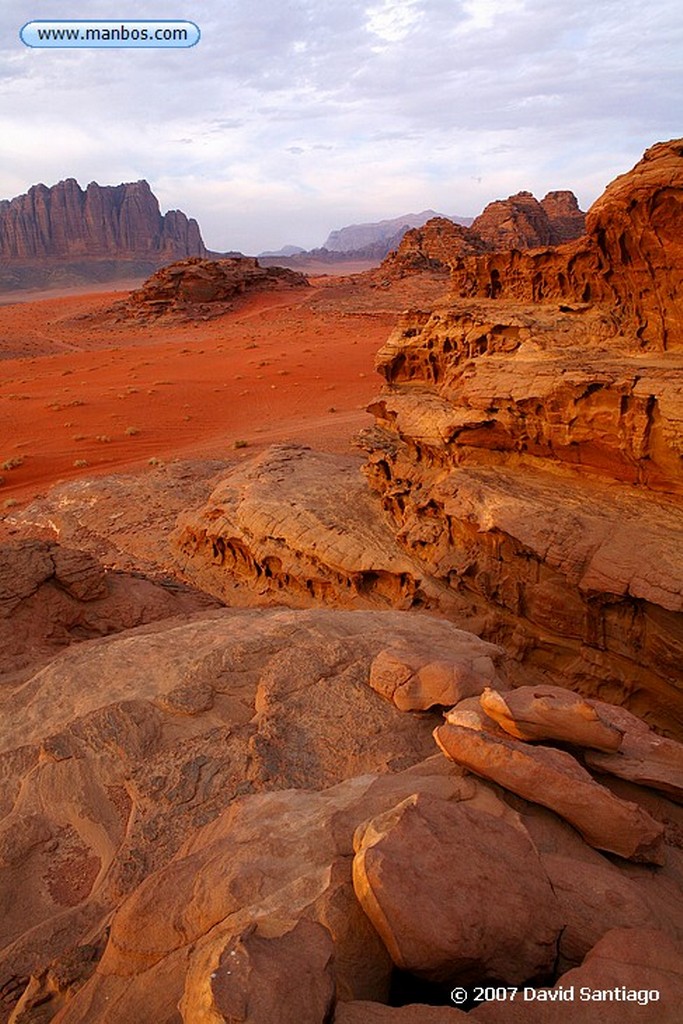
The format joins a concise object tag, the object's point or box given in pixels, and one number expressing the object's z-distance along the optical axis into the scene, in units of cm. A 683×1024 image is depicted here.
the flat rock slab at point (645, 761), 327
